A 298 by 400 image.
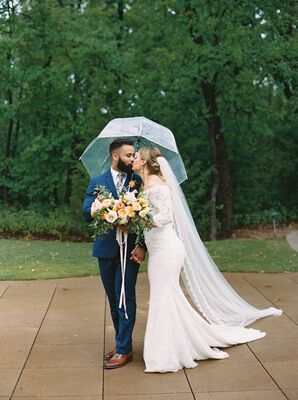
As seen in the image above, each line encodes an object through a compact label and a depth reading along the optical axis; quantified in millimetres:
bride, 5797
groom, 5871
